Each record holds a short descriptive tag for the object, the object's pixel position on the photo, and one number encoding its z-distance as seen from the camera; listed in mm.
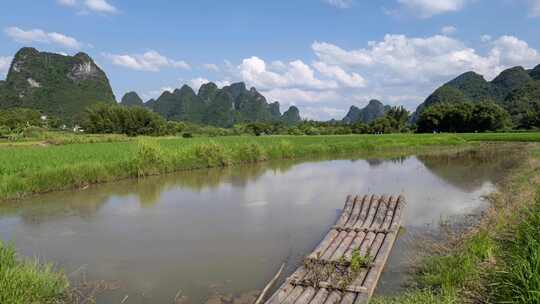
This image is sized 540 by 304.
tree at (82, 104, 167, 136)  44253
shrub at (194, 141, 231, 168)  17625
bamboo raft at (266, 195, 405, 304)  3795
